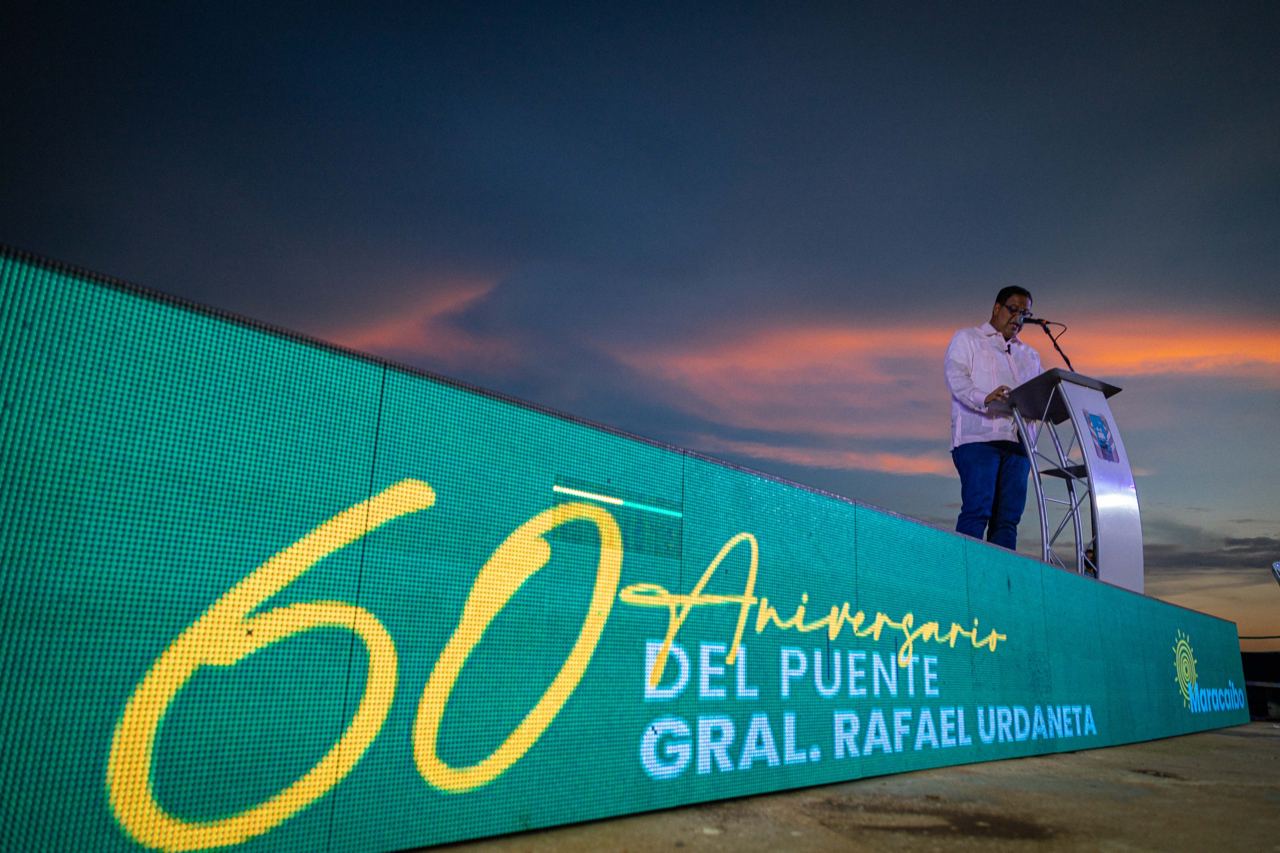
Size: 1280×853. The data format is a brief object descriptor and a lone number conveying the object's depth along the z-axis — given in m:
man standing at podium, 8.01
